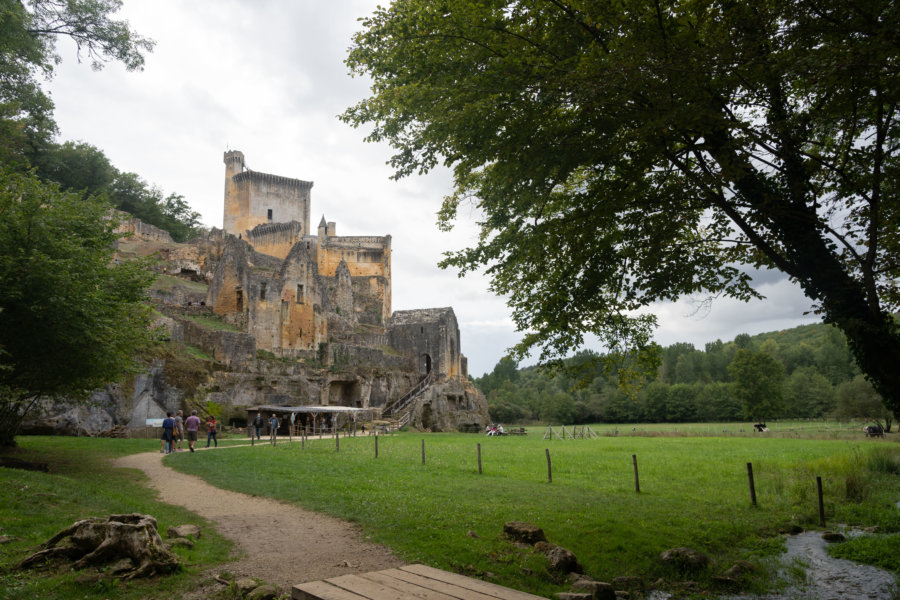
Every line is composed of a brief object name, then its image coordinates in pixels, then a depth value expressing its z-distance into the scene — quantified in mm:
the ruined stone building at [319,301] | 42656
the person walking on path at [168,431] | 21391
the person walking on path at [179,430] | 22594
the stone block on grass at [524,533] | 8469
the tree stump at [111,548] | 6391
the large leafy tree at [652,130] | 7008
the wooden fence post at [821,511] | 10984
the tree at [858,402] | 54156
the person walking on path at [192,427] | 22275
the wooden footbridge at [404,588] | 4672
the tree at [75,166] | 44875
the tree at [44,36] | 14008
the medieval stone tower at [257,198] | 64250
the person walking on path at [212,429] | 24739
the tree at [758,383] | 63375
